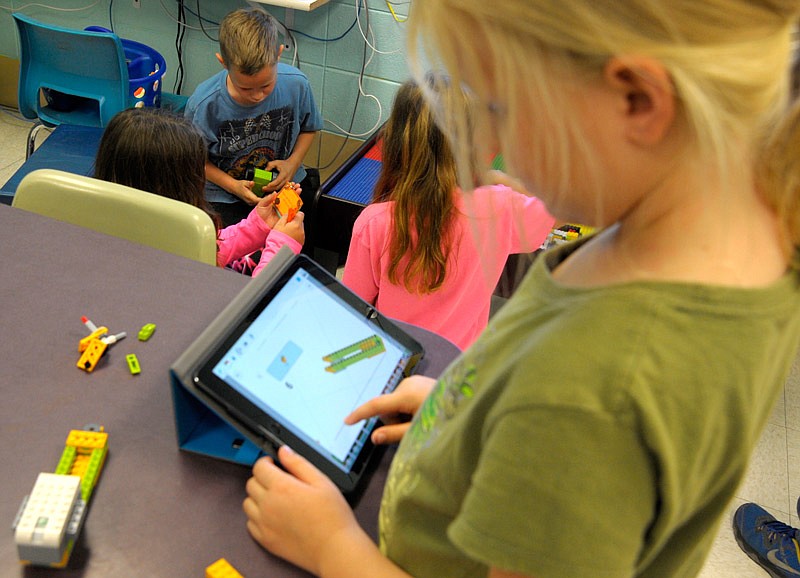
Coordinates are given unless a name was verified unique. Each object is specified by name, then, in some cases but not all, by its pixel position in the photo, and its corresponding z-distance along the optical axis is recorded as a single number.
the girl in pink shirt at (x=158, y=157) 1.50
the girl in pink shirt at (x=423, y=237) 1.26
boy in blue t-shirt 2.05
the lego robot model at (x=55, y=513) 0.54
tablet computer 0.62
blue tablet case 0.60
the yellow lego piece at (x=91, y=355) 0.74
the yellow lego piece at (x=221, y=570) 0.56
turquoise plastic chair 2.07
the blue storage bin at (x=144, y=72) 2.42
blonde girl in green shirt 0.33
